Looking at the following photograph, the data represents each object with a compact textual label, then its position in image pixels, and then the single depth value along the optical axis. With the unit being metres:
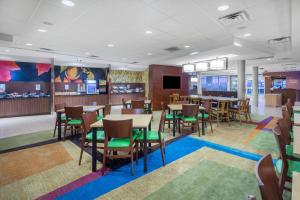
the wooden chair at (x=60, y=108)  4.67
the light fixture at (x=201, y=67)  8.24
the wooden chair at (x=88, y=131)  3.00
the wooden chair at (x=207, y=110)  5.35
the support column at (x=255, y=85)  11.22
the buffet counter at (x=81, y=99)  8.76
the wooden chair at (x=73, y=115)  4.26
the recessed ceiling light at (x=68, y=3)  2.81
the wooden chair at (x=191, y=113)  4.62
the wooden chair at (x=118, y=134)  2.59
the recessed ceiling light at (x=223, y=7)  2.96
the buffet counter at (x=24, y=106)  7.18
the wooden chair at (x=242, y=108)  6.25
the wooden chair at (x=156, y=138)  3.01
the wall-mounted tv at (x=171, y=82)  10.54
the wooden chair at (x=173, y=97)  9.40
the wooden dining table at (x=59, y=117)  4.45
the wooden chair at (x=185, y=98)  8.48
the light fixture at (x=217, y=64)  7.31
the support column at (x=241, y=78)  8.36
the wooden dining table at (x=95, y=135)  2.76
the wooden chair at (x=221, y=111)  6.05
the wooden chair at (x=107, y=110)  4.84
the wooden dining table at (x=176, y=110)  4.85
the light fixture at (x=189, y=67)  8.84
